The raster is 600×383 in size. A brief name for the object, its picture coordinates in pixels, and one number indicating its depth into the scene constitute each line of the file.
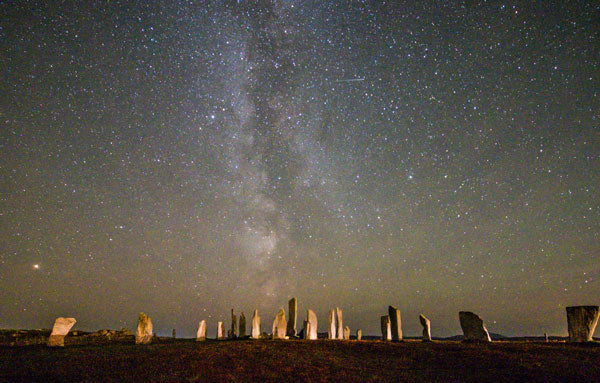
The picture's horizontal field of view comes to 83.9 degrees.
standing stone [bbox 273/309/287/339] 23.03
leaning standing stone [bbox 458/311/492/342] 19.63
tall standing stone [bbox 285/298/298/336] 24.28
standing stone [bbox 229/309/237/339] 30.69
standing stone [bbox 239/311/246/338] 28.67
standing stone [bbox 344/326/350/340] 28.78
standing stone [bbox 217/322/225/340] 26.99
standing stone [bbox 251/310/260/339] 24.23
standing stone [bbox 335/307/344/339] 25.11
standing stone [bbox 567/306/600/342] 16.80
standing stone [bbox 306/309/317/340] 23.55
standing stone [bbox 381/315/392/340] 23.22
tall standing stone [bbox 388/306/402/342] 22.78
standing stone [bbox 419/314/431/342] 22.59
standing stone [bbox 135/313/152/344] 22.17
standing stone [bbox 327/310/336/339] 24.69
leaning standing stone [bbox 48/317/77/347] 19.95
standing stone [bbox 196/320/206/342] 25.05
